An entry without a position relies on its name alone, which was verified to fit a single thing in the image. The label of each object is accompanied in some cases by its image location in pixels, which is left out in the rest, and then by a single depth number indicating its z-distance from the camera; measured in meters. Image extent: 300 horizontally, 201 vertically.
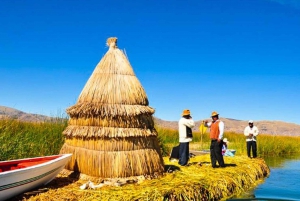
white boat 6.41
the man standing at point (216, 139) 11.15
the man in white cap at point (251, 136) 14.62
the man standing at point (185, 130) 10.85
